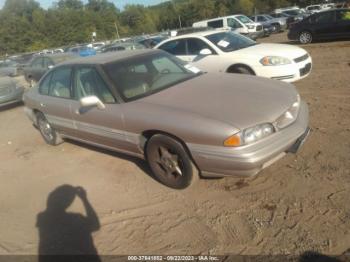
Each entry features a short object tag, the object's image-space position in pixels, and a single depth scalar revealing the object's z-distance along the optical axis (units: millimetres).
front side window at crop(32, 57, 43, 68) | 13927
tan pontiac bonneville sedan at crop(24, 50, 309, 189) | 3541
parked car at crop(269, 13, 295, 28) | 27109
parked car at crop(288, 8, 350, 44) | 15059
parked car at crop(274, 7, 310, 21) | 28505
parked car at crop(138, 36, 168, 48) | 18969
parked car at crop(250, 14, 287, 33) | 26938
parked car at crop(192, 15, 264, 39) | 21828
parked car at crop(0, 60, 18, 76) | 19931
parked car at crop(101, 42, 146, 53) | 17719
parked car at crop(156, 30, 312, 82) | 7188
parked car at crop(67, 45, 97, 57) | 17747
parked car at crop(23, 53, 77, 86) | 13414
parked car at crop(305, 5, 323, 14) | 38188
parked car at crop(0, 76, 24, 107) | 10539
